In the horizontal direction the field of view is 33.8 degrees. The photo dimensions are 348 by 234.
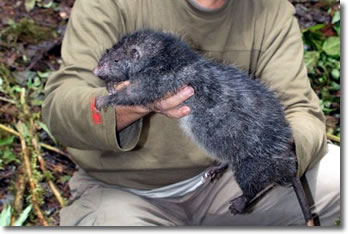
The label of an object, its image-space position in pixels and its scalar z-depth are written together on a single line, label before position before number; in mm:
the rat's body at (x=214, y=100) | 1460
